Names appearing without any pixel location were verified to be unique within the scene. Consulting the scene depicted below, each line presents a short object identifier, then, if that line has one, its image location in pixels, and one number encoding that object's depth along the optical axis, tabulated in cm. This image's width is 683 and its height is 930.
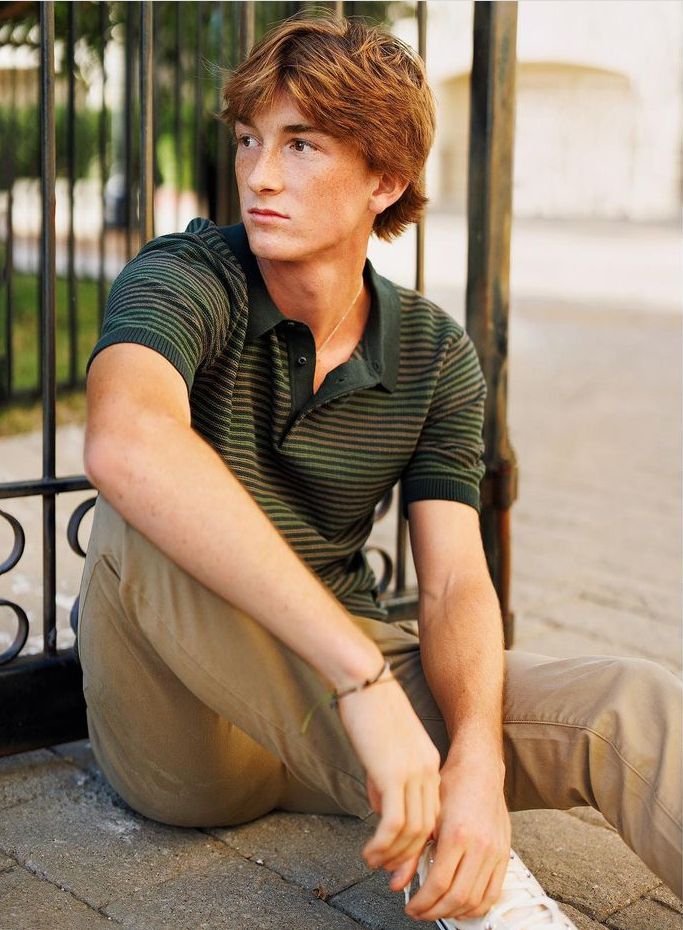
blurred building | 2553
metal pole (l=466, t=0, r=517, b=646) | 300
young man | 182
